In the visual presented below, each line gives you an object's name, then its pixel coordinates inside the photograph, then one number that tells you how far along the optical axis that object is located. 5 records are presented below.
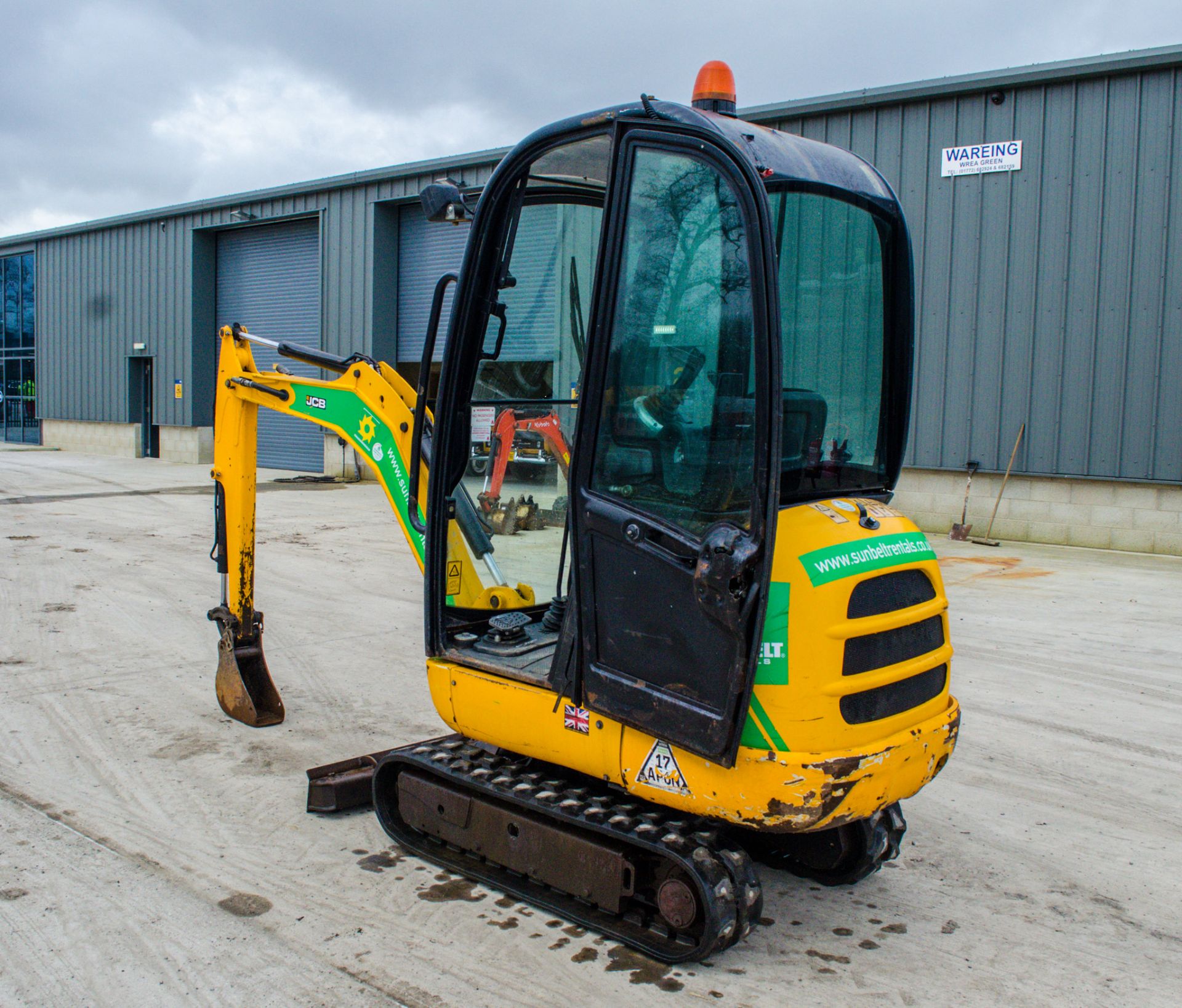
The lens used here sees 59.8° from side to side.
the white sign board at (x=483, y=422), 4.03
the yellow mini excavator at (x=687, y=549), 3.06
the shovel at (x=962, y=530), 13.97
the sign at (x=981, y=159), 14.08
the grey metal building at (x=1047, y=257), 13.08
